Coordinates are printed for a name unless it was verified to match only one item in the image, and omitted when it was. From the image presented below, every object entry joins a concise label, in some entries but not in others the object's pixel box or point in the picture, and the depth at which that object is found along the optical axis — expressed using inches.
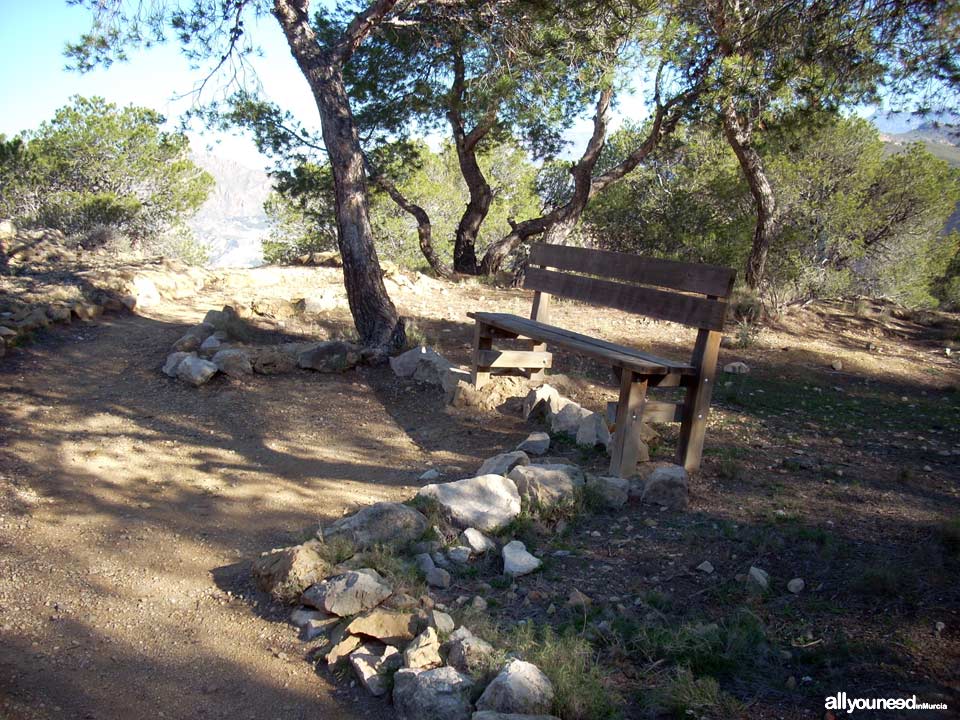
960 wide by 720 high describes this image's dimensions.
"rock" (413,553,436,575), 137.2
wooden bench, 176.1
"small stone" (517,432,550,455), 199.2
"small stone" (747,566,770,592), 126.6
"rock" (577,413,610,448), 202.4
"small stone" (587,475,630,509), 165.0
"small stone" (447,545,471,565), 142.6
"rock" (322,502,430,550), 143.4
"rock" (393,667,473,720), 98.7
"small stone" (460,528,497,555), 145.6
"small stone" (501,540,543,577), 137.7
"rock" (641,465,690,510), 163.9
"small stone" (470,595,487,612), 125.0
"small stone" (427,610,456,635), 113.6
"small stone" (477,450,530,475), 176.7
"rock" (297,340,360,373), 265.0
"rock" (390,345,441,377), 265.7
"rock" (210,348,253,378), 252.7
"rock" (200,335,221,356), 267.4
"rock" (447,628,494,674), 105.0
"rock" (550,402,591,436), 213.2
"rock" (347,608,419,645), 114.1
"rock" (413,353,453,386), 259.9
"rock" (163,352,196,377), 254.7
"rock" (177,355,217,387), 246.1
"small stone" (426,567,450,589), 134.3
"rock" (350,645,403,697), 106.0
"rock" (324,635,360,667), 112.4
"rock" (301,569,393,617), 122.4
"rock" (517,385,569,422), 224.4
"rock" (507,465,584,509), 160.2
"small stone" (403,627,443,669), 106.4
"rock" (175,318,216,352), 272.5
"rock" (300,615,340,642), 119.8
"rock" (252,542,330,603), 129.1
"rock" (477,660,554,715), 96.4
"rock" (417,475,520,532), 153.1
